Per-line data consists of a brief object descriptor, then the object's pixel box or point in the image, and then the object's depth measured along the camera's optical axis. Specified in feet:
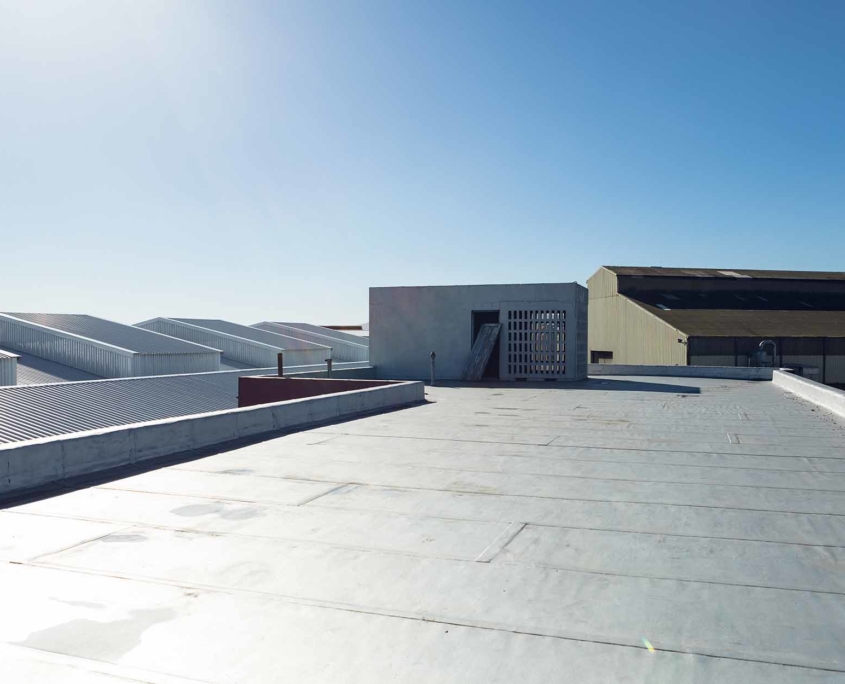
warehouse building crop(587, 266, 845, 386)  139.74
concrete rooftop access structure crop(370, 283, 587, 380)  86.17
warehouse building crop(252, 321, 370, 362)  183.42
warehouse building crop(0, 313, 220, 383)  117.19
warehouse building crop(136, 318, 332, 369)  154.81
